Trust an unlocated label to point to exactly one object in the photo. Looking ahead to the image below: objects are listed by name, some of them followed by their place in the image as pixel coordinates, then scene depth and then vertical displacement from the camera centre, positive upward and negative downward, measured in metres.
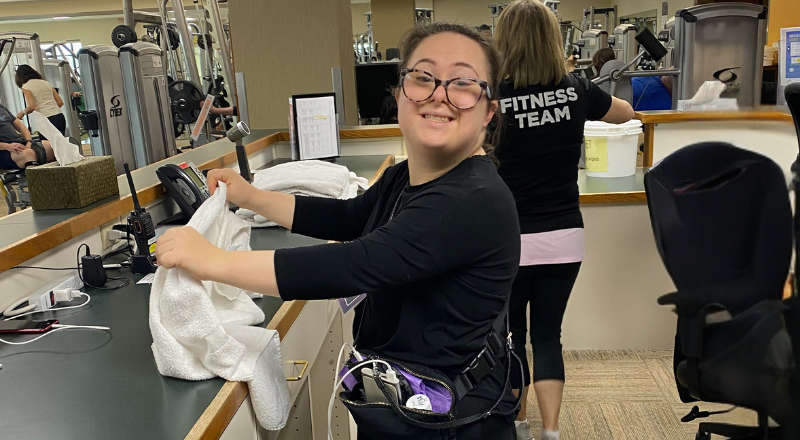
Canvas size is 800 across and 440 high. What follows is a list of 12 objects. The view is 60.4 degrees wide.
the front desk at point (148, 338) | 1.01 -0.46
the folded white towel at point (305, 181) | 2.28 -0.34
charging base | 1.72 -0.43
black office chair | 0.71 -0.24
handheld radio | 1.72 -0.37
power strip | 1.47 -0.43
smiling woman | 1.00 -0.26
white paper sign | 3.21 -0.23
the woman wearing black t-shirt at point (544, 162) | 2.06 -0.30
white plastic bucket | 3.14 -0.41
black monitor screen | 4.76 -0.08
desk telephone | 2.02 -0.30
